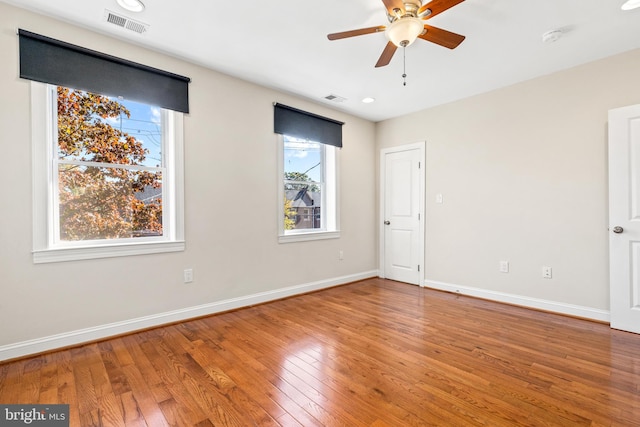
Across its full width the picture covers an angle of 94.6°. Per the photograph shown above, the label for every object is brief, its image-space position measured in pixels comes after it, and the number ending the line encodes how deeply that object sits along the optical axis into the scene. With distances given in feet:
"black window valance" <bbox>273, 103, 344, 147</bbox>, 12.20
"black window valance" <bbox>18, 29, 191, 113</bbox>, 7.30
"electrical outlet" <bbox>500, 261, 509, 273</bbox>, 11.66
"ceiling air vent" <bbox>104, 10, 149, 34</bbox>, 7.47
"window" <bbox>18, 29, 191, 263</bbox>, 7.47
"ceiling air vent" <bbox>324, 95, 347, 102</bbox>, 12.80
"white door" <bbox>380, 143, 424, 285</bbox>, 14.51
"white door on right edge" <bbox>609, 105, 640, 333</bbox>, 8.80
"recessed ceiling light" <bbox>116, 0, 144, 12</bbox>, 6.98
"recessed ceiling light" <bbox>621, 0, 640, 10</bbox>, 6.87
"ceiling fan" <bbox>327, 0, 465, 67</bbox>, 6.08
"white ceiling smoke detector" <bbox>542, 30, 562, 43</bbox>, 8.02
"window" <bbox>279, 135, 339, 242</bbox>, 12.86
